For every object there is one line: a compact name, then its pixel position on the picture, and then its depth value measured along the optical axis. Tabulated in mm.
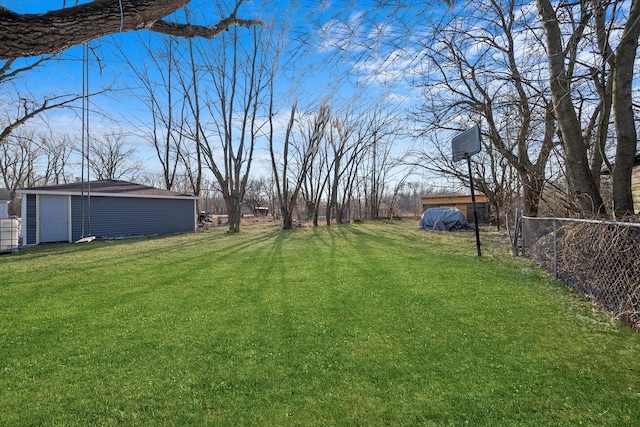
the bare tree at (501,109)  3221
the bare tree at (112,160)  23609
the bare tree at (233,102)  14133
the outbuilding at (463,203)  19078
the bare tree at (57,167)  23066
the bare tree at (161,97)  14117
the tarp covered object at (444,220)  13445
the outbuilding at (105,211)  10469
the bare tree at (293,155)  16562
